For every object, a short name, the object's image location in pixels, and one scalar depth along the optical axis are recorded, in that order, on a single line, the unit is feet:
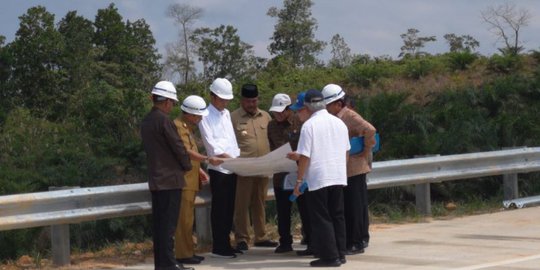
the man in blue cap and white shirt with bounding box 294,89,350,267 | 32.96
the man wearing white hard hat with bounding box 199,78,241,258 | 35.76
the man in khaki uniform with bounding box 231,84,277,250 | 37.27
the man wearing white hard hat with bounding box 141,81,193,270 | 31.89
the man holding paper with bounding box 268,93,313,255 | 36.78
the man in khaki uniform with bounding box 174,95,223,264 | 34.06
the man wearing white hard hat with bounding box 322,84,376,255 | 35.83
